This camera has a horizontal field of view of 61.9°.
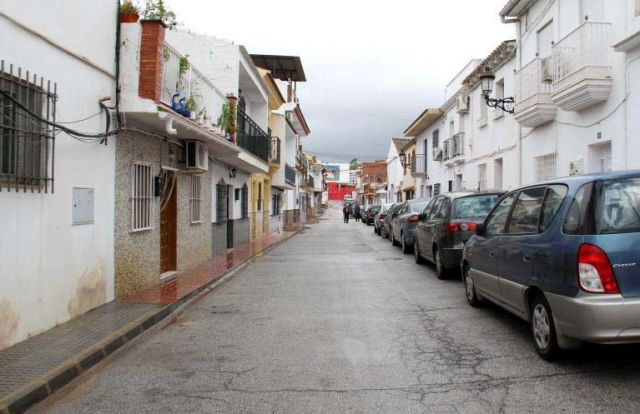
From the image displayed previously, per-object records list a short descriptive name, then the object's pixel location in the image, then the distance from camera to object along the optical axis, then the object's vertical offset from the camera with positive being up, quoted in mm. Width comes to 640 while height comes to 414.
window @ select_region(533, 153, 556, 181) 13131 +1137
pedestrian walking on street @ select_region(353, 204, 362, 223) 49988 -277
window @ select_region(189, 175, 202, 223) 12008 +244
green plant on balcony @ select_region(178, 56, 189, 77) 9383 +2562
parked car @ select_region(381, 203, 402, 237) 20359 -464
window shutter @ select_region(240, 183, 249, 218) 18969 +284
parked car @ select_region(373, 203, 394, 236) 24547 -479
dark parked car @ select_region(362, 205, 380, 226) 38438 -282
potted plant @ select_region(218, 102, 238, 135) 12031 +2075
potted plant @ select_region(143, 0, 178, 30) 9227 +3541
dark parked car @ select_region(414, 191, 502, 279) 9547 -231
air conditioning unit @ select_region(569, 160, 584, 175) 11430 +966
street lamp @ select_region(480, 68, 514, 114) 14784 +3454
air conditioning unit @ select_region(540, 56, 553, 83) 11978 +3231
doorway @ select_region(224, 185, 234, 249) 16203 -230
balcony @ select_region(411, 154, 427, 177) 30355 +2645
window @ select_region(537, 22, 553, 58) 13028 +4257
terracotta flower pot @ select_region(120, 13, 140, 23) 7621 +2742
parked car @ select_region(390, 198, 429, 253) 14773 -407
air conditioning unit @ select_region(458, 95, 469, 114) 20547 +4117
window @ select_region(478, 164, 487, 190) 18734 +1235
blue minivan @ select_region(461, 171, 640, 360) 4043 -424
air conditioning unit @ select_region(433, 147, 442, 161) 25034 +2729
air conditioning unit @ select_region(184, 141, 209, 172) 10719 +1095
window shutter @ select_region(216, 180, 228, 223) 14734 +217
